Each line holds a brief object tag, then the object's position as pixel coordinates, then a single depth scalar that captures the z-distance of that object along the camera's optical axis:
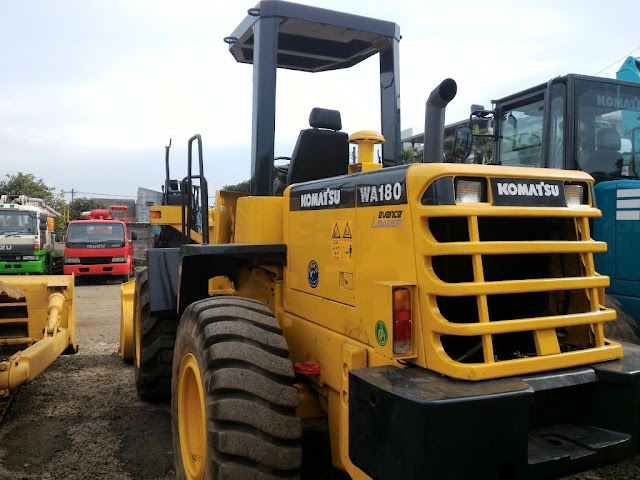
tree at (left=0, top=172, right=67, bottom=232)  36.06
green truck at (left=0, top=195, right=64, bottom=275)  15.61
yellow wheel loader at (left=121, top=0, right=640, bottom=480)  2.08
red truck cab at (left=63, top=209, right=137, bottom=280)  16.61
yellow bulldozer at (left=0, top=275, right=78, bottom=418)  5.03
